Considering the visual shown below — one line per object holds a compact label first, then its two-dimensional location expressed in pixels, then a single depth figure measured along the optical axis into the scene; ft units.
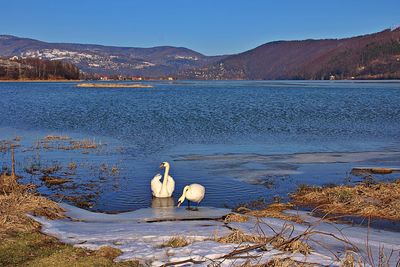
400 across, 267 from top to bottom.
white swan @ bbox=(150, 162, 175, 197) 48.96
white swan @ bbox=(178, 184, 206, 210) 44.42
